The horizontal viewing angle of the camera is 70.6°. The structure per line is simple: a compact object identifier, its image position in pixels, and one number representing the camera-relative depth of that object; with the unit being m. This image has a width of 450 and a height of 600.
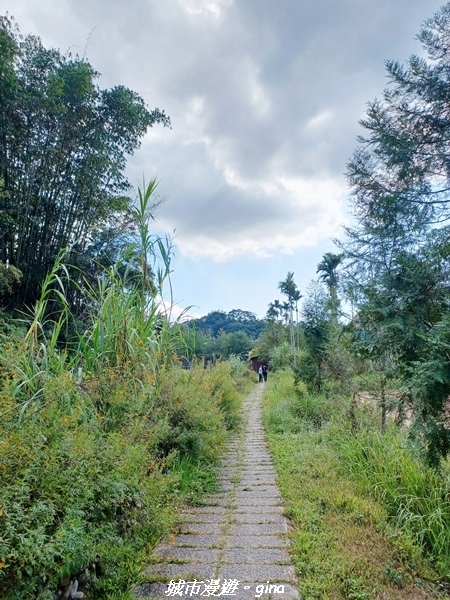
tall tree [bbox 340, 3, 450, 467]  2.29
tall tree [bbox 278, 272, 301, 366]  34.09
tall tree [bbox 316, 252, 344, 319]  25.62
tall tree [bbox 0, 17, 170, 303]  8.02
